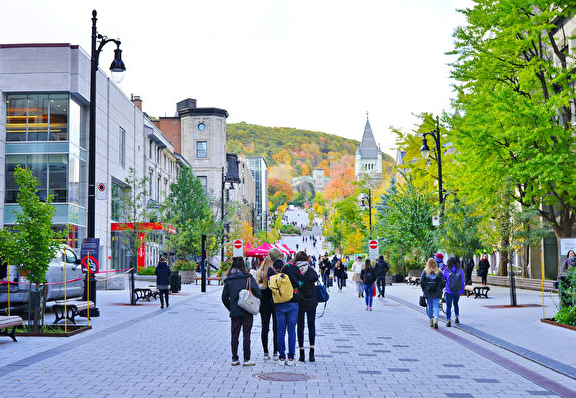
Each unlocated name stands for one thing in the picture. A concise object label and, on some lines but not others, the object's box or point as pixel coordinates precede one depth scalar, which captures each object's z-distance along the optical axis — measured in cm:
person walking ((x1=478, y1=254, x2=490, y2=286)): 3650
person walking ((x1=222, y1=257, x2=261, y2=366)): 1023
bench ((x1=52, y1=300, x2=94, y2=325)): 1540
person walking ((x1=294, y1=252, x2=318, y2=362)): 1073
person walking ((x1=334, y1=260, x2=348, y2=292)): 3575
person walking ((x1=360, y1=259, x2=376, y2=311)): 2144
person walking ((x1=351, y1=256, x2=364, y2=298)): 2720
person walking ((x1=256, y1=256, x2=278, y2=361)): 1080
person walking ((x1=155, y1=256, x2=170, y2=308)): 2205
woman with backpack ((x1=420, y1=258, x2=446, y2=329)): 1552
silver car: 1631
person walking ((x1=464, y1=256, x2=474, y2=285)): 3362
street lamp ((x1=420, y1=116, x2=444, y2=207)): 2627
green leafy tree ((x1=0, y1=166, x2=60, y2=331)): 1355
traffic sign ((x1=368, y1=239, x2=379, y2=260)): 3468
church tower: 19638
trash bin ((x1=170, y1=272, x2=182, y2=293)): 3148
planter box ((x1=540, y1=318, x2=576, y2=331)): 1468
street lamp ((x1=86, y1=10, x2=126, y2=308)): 1749
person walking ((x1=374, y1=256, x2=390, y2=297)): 2678
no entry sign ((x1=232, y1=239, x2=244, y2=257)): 3400
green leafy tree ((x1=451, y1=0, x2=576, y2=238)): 2641
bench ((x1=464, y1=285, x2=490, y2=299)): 2539
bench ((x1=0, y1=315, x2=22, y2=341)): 1219
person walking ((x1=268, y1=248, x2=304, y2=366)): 1051
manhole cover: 914
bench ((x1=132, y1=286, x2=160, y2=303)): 2399
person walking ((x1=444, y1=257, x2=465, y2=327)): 1619
